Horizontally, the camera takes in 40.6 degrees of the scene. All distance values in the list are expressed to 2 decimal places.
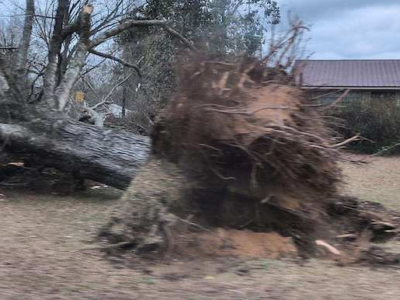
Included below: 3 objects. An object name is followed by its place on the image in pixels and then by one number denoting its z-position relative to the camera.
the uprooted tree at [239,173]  7.12
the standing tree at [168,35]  21.25
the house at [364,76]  31.03
